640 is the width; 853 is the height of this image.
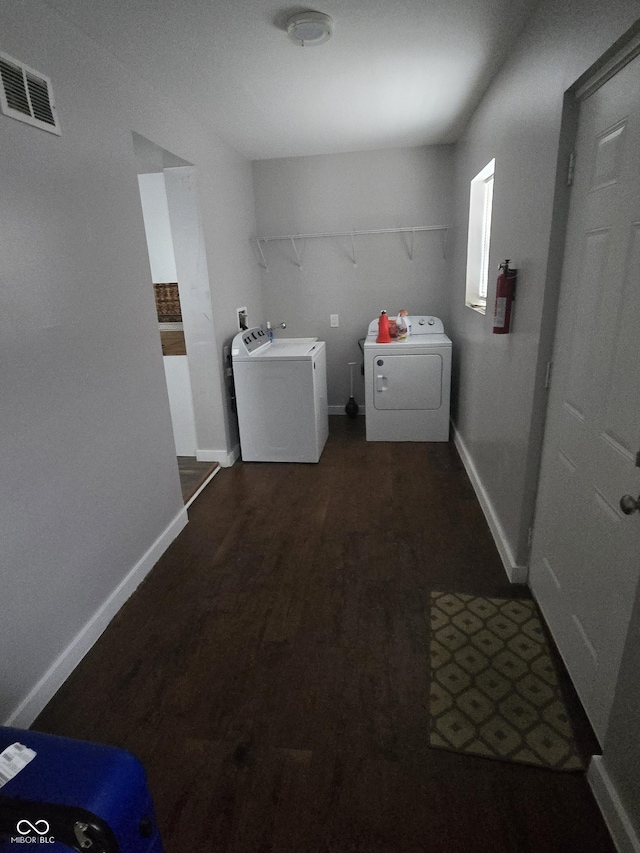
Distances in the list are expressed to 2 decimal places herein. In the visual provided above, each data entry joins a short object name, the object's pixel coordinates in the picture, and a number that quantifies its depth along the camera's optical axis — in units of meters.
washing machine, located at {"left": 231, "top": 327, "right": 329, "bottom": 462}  3.36
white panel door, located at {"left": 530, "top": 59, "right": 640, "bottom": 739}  1.21
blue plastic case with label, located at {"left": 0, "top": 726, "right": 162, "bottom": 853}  0.78
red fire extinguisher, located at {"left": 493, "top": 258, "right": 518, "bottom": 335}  2.07
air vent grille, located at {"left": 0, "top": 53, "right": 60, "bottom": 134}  1.48
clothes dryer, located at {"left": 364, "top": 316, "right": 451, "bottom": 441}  3.68
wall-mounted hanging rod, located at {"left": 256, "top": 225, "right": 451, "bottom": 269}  3.99
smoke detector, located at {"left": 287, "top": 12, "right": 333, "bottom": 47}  1.80
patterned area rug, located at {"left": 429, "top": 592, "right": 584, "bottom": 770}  1.41
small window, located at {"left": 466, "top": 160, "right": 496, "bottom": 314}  3.16
